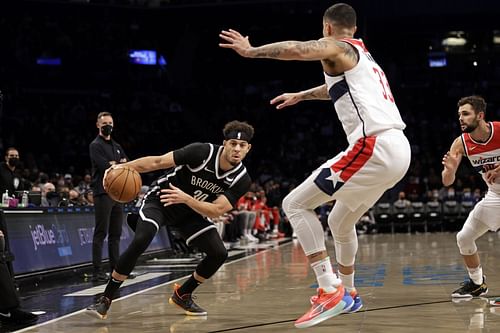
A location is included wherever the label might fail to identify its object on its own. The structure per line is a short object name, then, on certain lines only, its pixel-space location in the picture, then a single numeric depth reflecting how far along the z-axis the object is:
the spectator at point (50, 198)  11.81
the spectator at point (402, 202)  25.31
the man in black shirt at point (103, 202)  9.35
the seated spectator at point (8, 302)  5.95
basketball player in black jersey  6.17
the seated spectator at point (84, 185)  14.91
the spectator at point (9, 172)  9.73
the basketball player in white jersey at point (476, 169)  7.10
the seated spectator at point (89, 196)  13.85
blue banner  9.20
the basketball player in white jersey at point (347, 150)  5.11
